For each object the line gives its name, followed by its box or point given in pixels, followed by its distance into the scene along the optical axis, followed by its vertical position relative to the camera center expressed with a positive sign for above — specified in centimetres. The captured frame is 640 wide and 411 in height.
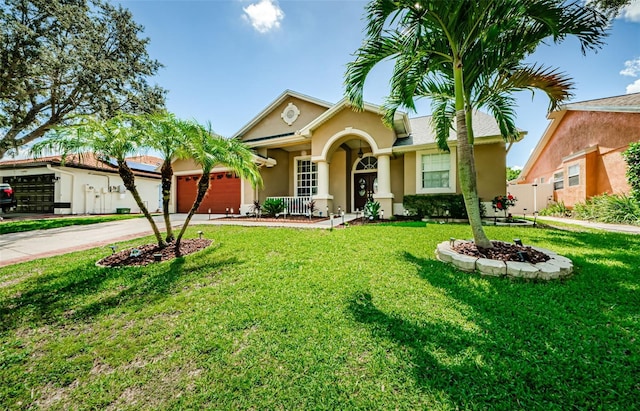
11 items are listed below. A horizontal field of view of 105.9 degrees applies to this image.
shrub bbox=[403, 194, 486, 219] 1004 +7
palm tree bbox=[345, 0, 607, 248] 453 +346
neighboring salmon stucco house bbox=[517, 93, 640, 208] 1121 +335
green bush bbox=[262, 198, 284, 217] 1231 +4
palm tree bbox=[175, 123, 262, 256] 542 +131
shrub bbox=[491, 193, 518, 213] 930 +18
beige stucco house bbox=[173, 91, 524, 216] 1067 +234
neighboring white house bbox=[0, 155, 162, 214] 1670 +147
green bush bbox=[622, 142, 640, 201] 970 +159
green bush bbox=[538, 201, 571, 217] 1424 -23
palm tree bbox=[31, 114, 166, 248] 479 +132
